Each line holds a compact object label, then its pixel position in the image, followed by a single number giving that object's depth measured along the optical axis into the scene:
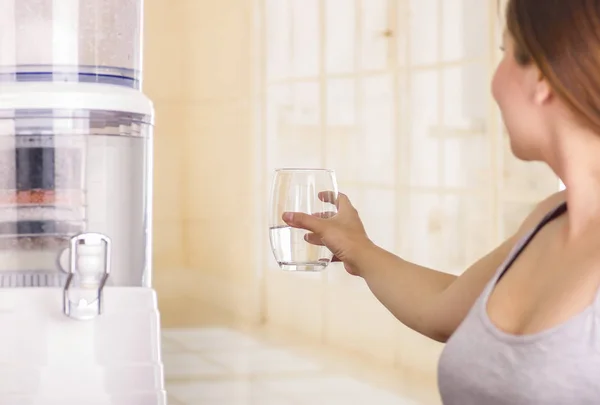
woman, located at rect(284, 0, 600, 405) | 1.52
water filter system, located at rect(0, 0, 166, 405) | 1.98
